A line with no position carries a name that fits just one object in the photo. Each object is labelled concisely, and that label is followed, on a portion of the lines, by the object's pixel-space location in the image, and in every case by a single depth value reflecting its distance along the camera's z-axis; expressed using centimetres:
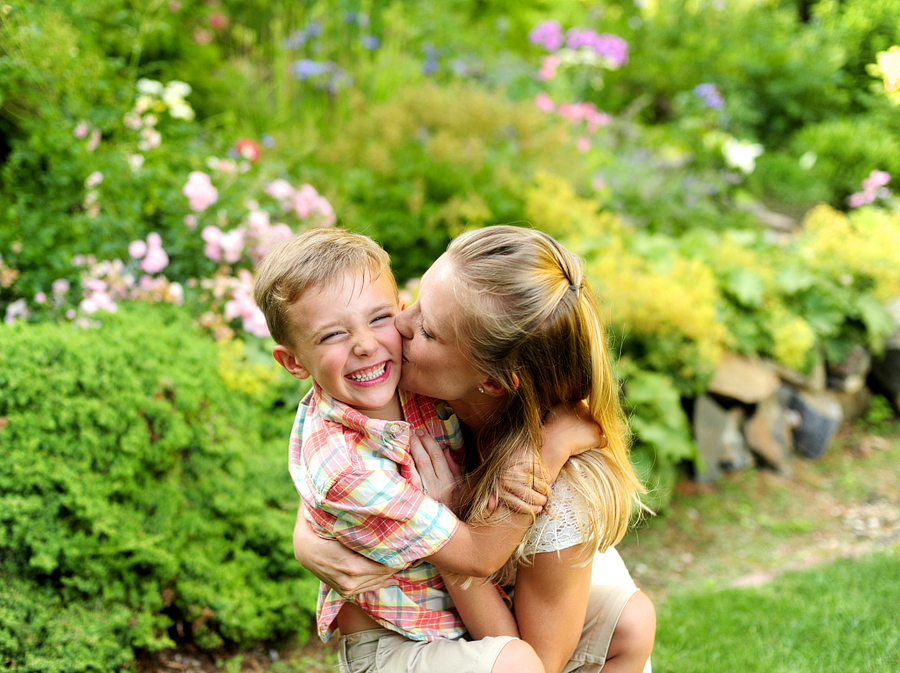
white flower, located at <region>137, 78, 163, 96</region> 400
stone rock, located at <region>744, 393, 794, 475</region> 465
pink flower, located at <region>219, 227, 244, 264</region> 347
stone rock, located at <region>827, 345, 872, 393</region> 503
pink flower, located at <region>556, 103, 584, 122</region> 637
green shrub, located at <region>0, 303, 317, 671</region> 223
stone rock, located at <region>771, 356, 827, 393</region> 479
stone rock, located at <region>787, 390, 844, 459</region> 480
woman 157
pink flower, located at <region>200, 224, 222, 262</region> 347
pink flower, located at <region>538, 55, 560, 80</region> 712
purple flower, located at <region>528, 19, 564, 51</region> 755
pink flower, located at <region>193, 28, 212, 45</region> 660
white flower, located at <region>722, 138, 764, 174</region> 633
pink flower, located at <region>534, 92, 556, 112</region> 638
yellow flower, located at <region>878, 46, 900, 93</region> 339
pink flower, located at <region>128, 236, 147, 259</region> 322
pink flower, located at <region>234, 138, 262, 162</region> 414
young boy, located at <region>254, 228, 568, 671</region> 156
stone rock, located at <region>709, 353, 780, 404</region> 439
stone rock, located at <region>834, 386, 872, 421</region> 524
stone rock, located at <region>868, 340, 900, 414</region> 527
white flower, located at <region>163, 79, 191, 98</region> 409
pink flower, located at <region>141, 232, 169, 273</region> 326
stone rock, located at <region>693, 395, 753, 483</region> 437
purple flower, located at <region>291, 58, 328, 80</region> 577
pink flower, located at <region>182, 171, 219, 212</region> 348
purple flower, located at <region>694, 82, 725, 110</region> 696
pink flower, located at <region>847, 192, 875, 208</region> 629
